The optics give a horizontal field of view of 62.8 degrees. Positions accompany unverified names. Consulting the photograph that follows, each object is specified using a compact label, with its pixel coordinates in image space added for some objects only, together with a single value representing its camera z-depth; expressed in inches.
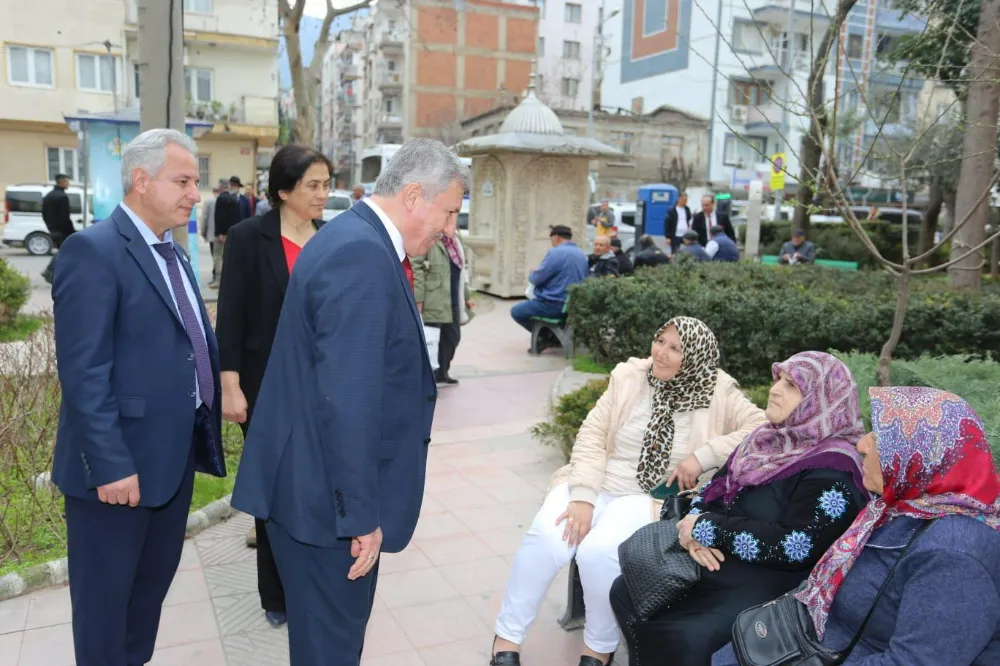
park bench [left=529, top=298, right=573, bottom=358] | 364.5
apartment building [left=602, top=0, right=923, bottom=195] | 1505.9
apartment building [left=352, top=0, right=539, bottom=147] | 2006.6
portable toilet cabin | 900.0
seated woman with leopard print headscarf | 128.5
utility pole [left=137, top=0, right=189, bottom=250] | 189.2
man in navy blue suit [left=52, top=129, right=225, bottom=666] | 95.4
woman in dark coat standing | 135.6
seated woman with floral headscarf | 78.4
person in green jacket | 282.4
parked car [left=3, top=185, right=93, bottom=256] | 827.4
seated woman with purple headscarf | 106.1
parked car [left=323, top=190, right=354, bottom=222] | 915.4
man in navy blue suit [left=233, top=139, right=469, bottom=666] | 81.4
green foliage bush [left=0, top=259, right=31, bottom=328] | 380.5
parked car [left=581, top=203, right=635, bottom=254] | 966.7
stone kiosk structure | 540.4
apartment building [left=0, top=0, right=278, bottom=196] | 1125.7
